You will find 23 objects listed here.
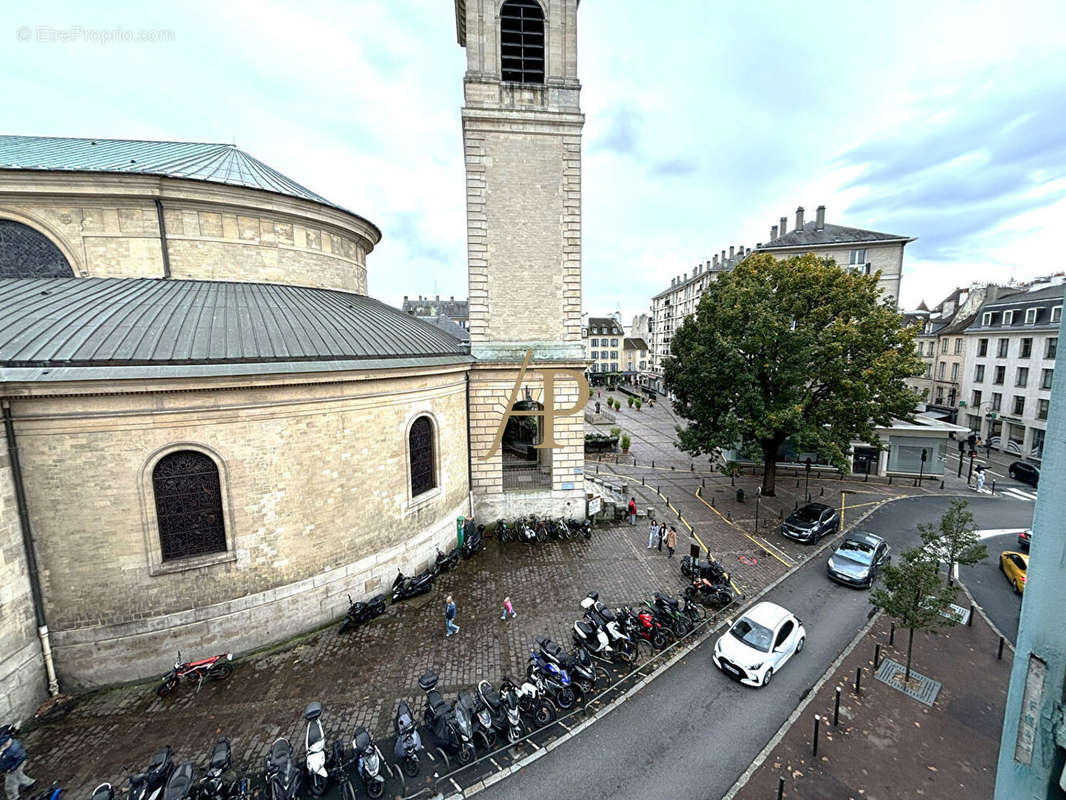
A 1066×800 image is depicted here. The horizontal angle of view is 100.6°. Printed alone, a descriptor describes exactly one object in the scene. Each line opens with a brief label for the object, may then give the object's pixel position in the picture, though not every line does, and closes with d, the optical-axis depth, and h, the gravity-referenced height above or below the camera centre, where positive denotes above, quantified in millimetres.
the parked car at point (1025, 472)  28412 -8158
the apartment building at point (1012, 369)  33875 -1804
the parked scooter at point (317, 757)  8320 -7673
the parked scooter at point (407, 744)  8922 -7893
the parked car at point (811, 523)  19484 -7804
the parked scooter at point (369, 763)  8461 -7879
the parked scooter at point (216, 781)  8086 -7820
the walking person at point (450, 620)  13070 -7982
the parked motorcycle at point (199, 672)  10945 -8082
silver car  16094 -7921
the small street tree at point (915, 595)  11344 -6450
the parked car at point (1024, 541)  19169 -8390
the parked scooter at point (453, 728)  9211 -7862
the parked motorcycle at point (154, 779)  7922 -7724
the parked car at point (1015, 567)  15742 -8022
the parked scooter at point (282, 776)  8125 -7834
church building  10586 -854
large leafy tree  20609 -556
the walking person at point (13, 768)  8312 -7871
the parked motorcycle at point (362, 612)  13438 -7972
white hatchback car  11445 -7928
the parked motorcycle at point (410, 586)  14805 -7899
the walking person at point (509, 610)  13522 -8074
